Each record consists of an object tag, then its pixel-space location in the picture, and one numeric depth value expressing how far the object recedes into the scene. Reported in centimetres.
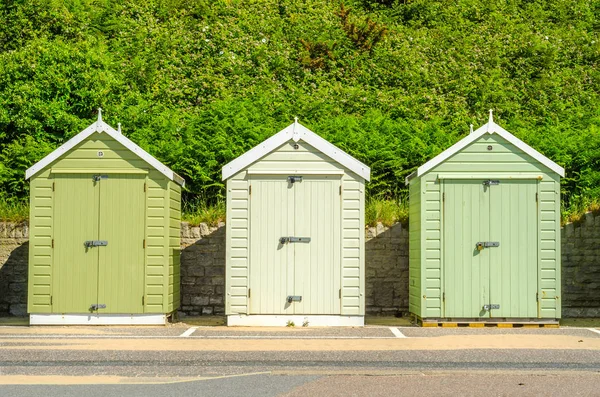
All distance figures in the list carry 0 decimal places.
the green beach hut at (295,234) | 1334
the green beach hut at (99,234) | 1347
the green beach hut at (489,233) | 1337
